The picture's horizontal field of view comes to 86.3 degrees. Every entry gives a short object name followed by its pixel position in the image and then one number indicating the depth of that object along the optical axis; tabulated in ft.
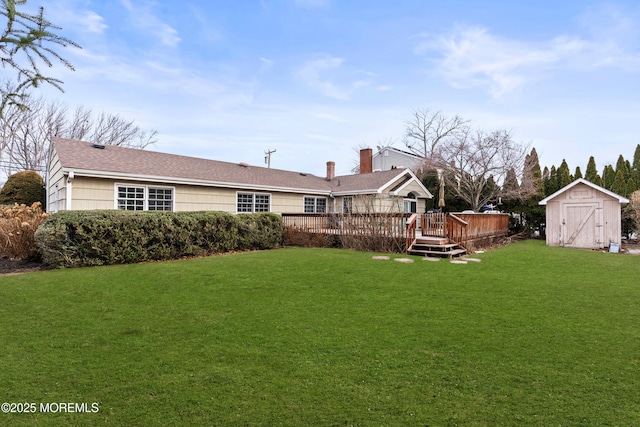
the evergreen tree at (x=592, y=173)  63.31
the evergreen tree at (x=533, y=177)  63.21
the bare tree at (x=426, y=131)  97.86
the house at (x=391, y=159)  112.70
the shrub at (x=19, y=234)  31.32
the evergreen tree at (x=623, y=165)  79.17
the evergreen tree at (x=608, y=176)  69.46
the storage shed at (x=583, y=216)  46.80
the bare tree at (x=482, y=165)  68.49
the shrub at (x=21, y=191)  57.77
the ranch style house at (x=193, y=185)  38.99
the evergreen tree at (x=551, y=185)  64.13
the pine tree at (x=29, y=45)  8.21
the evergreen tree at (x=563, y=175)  62.39
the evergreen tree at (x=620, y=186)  61.36
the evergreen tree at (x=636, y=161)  86.88
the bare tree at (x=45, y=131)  89.92
